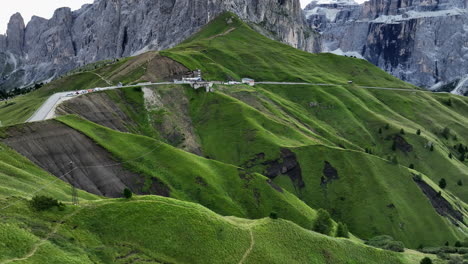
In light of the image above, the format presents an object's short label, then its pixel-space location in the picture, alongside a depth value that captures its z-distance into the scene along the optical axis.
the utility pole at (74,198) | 59.72
